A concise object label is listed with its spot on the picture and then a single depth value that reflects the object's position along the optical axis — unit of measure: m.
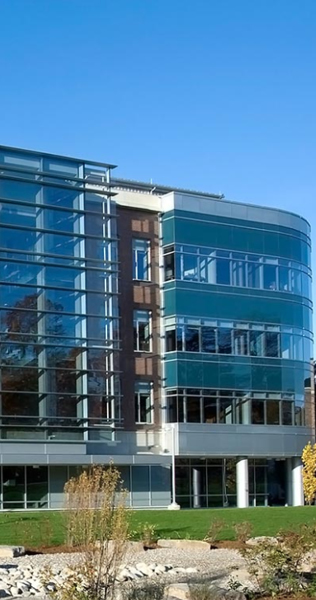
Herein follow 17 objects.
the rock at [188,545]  22.61
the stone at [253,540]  22.83
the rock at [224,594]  13.20
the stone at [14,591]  15.57
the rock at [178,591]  13.98
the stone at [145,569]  18.05
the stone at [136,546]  21.26
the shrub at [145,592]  12.50
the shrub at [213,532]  24.07
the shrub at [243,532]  23.98
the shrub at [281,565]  14.69
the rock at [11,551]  20.33
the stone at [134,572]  17.52
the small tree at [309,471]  50.25
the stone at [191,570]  18.64
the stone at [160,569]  18.28
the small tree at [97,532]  12.74
